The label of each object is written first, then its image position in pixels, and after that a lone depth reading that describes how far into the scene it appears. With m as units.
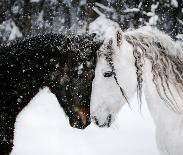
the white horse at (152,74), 5.27
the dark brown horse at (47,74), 4.63
